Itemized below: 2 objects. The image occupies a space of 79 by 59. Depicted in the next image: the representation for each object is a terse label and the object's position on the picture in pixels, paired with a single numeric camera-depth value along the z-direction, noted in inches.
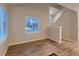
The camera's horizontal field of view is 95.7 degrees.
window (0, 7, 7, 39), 89.4
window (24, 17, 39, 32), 102.4
